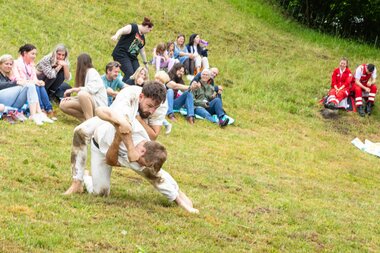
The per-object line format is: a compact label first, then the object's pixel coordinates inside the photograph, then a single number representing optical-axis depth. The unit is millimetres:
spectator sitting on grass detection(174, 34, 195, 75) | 18172
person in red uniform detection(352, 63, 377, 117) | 18797
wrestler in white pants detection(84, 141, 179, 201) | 7855
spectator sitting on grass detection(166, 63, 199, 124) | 14704
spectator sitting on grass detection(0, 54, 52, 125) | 11914
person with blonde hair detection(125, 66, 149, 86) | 13359
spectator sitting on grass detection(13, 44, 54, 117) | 12473
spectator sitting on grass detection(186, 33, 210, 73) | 18484
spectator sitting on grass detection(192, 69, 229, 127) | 15445
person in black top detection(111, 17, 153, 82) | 14352
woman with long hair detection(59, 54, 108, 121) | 11859
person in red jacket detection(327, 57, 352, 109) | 18750
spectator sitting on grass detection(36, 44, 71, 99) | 13152
